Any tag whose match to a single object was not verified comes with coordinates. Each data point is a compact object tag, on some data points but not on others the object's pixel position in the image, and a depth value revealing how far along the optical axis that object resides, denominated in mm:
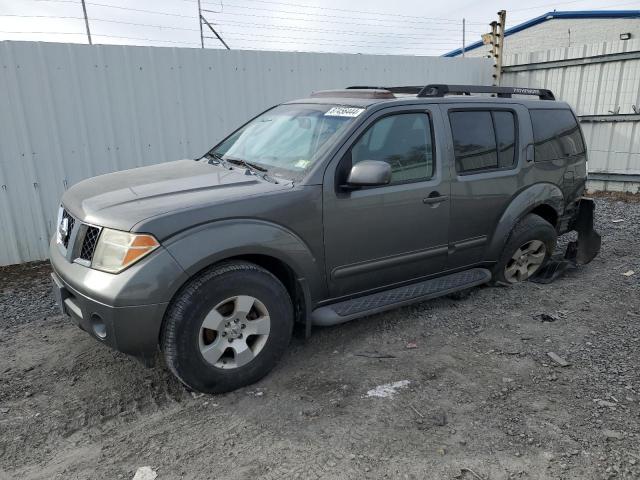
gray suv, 2816
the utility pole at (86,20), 6533
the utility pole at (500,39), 9781
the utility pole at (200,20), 8393
